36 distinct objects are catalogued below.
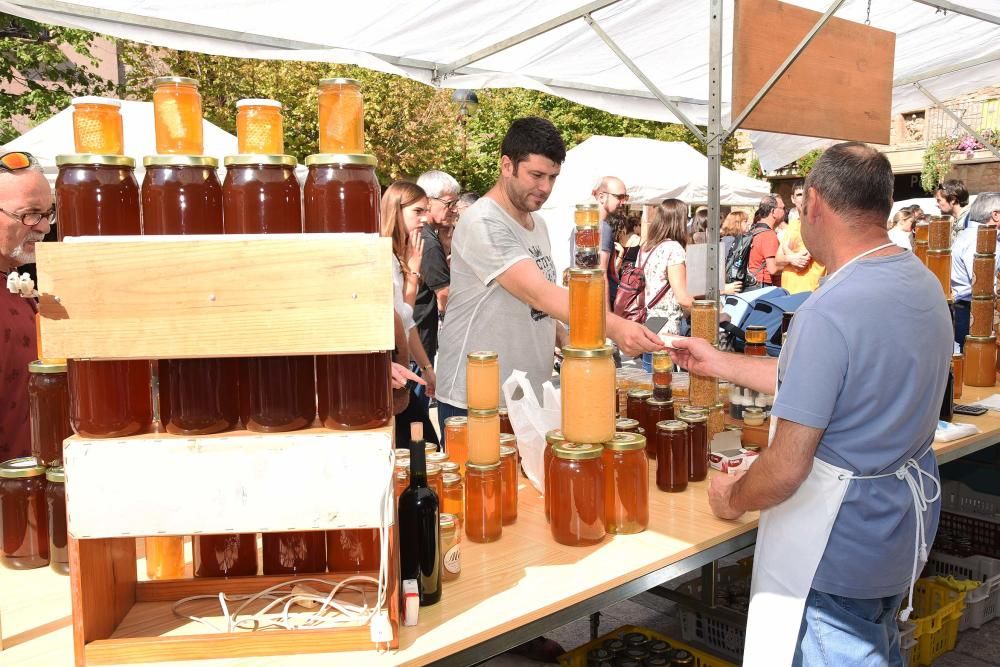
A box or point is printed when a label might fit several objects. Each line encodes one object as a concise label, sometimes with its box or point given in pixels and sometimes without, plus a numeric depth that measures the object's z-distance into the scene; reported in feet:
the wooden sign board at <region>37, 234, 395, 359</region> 4.62
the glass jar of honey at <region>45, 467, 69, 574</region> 6.05
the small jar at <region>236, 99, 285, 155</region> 4.91
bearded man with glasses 7.71
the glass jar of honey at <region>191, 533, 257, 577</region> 6.08
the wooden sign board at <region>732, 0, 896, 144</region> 10.39
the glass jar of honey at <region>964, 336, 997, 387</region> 12.46
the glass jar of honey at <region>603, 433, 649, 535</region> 6.84
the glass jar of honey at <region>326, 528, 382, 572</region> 6.09
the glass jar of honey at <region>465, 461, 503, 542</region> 6.76
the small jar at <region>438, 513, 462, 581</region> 5.86
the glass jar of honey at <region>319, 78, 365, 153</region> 4.91
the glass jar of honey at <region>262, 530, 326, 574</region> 6.05
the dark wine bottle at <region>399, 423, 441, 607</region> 5.44
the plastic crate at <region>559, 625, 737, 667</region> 9.41
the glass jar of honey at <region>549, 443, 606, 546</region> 6.53
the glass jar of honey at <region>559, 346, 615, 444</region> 6.57
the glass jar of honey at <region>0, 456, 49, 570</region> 6.21
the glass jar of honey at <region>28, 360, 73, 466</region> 6.09
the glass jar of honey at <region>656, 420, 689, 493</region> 7.84
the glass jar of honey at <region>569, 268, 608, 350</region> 6.52
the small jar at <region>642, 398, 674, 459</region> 8.43
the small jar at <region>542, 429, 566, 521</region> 6.80
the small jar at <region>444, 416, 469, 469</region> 7.43
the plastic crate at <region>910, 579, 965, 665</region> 11.18
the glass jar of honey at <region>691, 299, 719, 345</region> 9.00
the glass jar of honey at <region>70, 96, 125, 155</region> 4.77
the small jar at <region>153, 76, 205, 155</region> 4.87
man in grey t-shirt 9.46
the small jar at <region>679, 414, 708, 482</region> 8.02
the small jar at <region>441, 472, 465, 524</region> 6.43
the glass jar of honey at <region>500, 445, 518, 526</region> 7.14
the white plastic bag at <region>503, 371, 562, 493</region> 7.77
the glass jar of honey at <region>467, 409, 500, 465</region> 6.65
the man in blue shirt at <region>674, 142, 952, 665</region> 6.00
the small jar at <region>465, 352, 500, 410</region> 6.70
